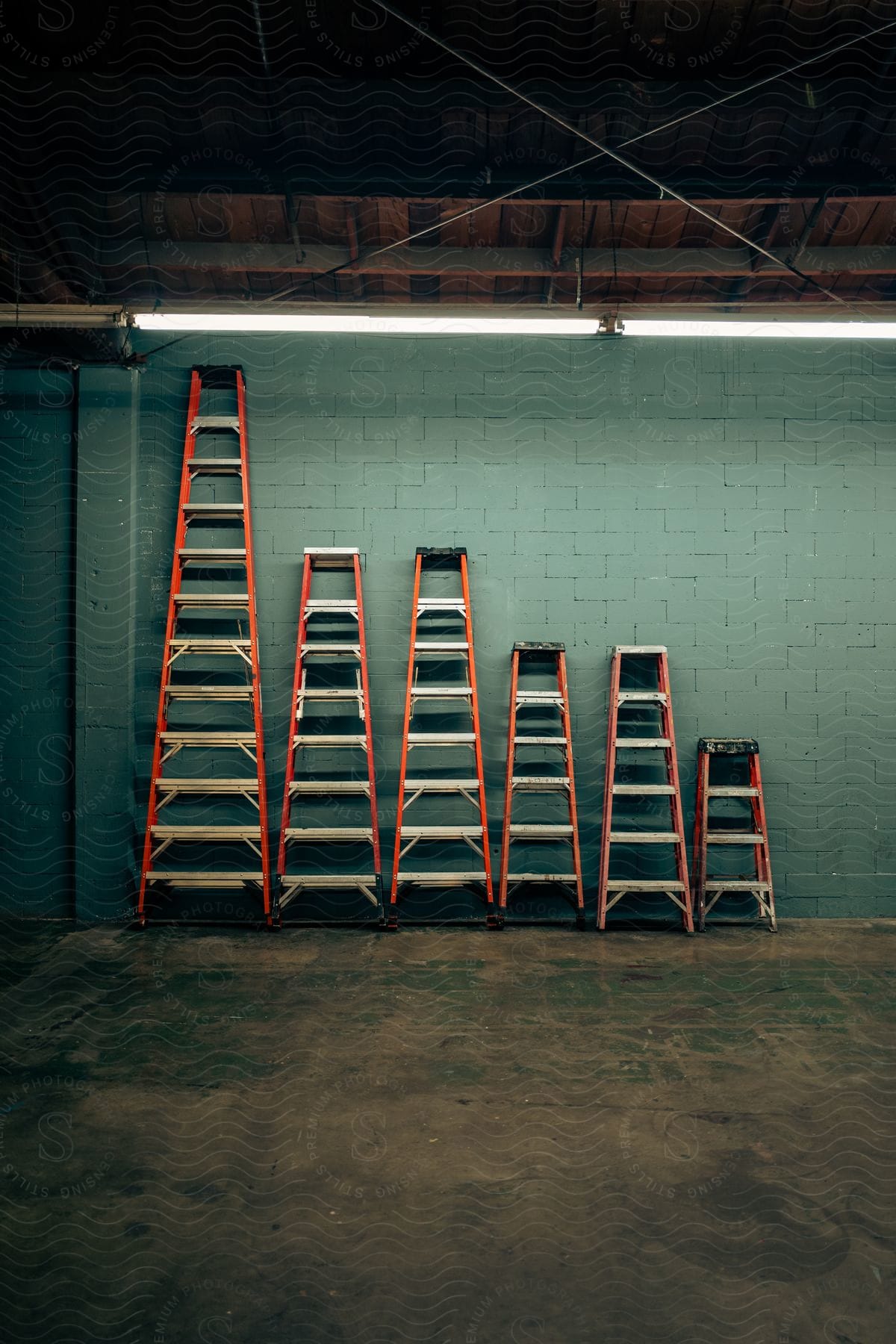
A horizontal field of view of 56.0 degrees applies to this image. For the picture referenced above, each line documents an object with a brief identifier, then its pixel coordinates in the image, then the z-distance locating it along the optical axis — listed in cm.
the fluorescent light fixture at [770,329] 404
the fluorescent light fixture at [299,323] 391
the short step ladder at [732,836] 456
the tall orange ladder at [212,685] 454
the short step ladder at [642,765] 453
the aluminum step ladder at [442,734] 452
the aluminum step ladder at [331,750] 449
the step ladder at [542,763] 454
